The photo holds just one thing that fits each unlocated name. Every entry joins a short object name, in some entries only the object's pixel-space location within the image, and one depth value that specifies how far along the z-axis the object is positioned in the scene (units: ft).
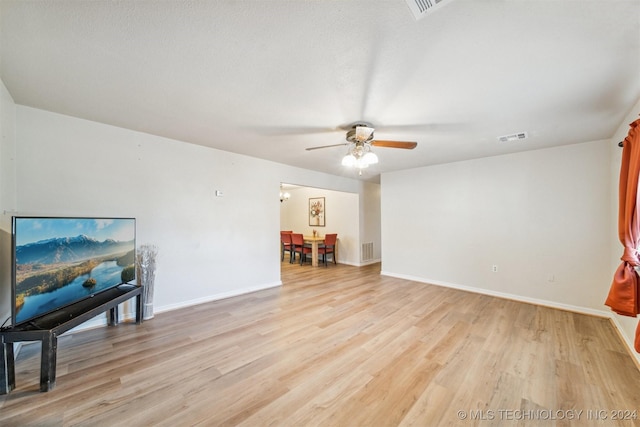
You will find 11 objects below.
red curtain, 6.77
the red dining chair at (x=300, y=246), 23.07
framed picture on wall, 25.43
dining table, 22.20
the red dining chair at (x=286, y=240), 24.18
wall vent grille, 22.71
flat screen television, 6.09
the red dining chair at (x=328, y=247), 22.30
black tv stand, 5.81
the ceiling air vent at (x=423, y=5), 3.91
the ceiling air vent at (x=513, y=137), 10.25
